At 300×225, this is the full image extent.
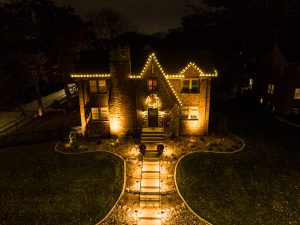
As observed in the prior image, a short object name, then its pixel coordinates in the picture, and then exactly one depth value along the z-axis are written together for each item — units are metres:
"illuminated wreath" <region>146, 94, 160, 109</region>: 23.17
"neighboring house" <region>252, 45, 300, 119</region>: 30.02
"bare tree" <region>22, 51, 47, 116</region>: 29.33
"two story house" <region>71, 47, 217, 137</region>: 23.02
